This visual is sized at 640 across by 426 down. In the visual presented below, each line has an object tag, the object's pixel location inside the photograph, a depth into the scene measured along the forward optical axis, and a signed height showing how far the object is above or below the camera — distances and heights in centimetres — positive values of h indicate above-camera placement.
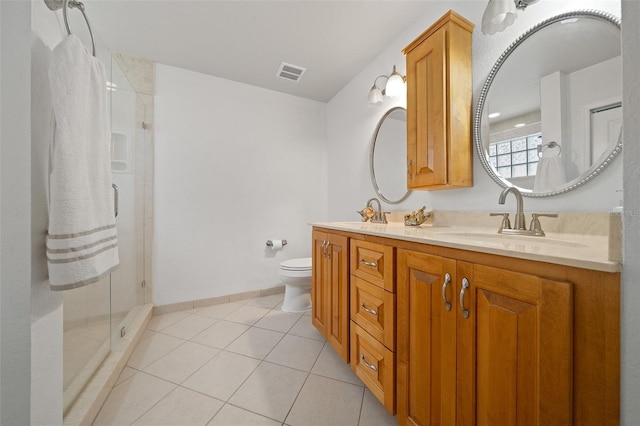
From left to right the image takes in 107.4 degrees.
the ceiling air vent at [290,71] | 219 +137
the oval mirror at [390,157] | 178 +45
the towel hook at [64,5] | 75 +67
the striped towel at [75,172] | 71 +13
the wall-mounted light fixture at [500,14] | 97 +83
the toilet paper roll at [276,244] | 257 -35
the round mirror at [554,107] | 88 +46
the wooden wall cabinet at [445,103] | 123 +60
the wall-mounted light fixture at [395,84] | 164 +90
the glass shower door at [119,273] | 110 -41
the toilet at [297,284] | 209 -67
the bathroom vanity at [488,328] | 47 -31
